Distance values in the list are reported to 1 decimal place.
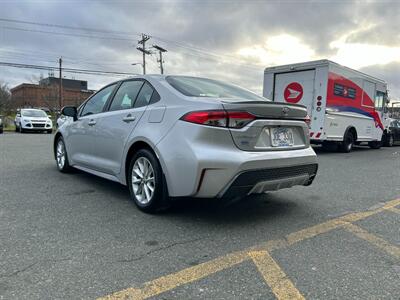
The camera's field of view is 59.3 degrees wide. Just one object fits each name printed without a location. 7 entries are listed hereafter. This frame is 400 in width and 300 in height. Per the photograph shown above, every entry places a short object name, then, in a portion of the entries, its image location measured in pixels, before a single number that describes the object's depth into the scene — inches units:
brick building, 2467.4
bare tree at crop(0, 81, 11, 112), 1595.8
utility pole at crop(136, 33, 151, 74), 1477.6
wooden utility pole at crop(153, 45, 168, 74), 1488.7
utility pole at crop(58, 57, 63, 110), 1511.6
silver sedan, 133.8
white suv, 821.2
